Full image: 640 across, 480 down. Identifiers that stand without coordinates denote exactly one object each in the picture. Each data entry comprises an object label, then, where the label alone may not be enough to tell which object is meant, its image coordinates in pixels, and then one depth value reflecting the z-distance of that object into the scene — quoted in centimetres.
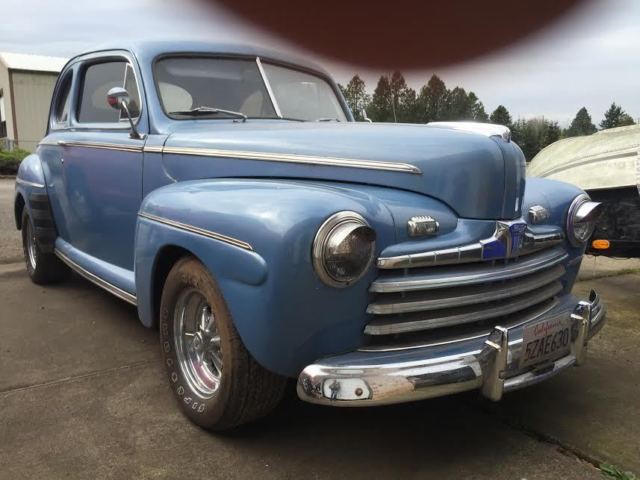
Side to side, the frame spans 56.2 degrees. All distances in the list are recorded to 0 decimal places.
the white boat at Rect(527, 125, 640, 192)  395
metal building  2669
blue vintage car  195
